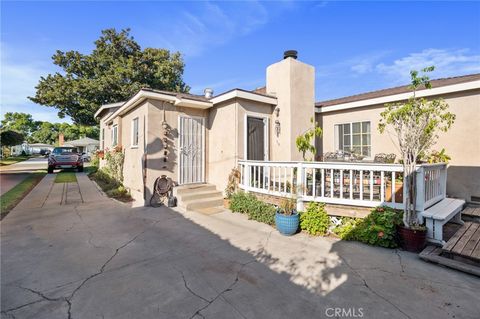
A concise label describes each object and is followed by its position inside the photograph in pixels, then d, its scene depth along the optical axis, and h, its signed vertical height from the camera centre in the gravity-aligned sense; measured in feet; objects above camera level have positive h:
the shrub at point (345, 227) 15.28 -4.79
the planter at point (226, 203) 23.21 -4.61
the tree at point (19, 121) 161.07 +27.32
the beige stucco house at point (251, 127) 21.16 +3.41
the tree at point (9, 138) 68.90 +6.44
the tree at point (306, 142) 21.36 +1.52
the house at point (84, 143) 107.76 +7.38
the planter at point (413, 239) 12.93 -4.68
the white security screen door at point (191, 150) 25.27 +0.93
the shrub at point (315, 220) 16.14 -4.47
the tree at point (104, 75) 66.18 +25.23
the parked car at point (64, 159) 51.85 -0.20
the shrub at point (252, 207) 18.79 -4.40
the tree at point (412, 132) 13.89 +1.67
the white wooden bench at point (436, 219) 13.38 -3.71
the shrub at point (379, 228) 13.75 -4.42
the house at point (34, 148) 171.37 +8.10
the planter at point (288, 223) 15.89 -4.61
